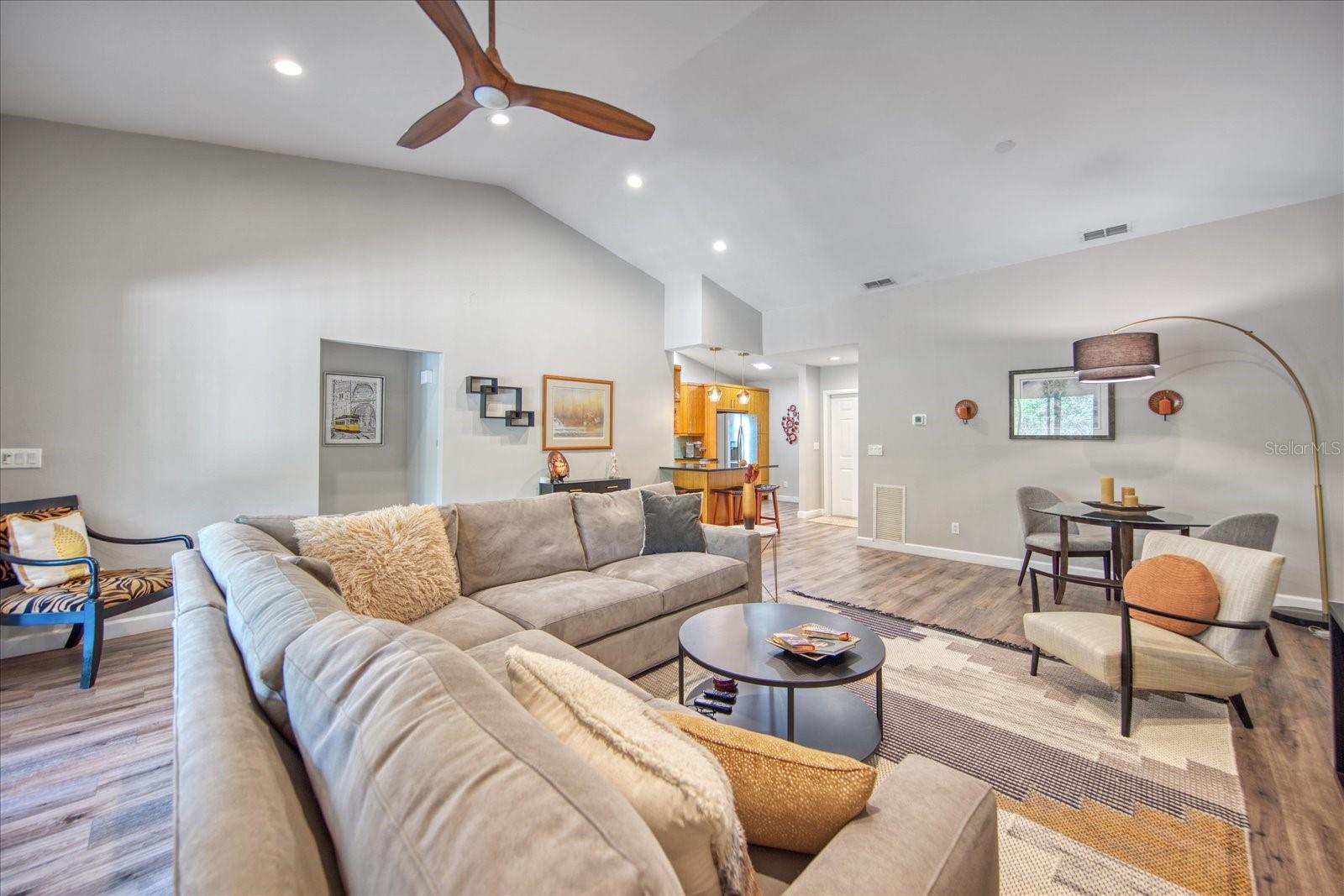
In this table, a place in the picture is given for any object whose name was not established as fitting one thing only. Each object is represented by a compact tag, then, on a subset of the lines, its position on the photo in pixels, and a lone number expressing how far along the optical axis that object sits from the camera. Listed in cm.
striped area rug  158
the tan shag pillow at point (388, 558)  217
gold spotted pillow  91
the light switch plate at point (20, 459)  307
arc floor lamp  356
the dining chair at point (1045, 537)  398
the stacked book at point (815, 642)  190
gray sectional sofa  51
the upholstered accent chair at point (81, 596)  266
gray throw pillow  341
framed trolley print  476
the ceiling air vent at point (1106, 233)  431
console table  540
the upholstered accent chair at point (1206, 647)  214
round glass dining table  321
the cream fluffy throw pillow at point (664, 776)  66
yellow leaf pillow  282
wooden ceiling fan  200
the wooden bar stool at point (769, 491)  612
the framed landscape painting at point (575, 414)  546
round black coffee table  183
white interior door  815
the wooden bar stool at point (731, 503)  657
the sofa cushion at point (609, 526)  319
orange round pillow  228
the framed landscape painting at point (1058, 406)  454
